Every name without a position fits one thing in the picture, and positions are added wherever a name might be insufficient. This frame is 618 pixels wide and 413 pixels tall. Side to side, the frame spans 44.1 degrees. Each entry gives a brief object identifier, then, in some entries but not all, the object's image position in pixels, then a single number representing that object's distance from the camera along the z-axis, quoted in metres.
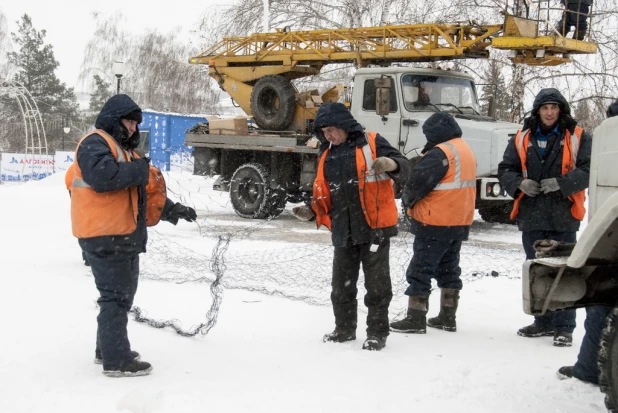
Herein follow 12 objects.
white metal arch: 29.06
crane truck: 10.91
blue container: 23.81
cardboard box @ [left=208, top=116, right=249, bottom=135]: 13.45
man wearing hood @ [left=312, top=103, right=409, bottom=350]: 4.87
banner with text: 29.30
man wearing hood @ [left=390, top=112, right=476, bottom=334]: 5.32
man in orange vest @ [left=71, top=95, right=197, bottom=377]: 4.14
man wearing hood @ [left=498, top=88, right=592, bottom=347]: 5.10
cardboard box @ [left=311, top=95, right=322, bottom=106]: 12.51
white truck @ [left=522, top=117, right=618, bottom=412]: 3.28
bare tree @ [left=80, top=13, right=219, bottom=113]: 44.59
